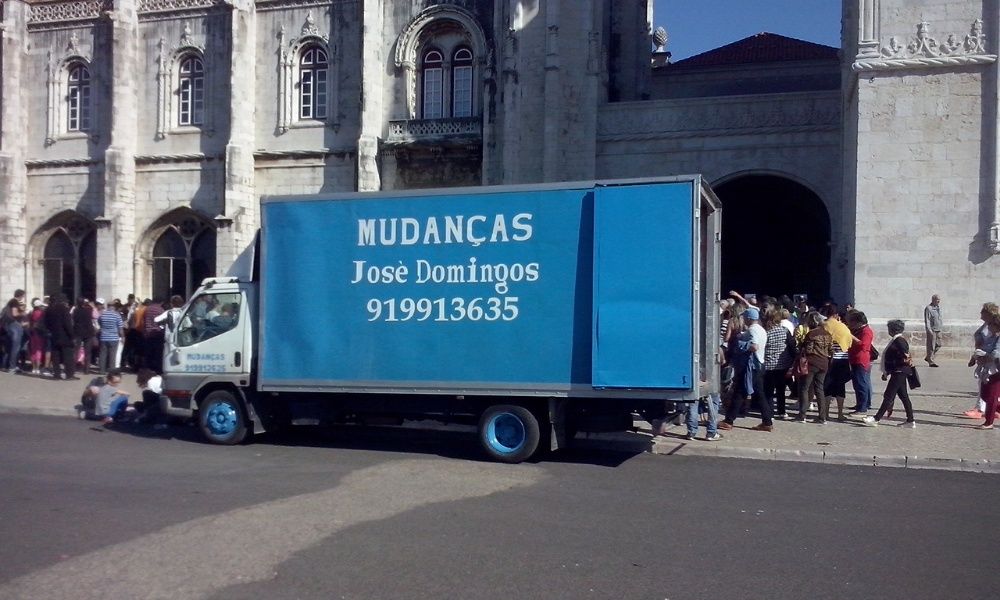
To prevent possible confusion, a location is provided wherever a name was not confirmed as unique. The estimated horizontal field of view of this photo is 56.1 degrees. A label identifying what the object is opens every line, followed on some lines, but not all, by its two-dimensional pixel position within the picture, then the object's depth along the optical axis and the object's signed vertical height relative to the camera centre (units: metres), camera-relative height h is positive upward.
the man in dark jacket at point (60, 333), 18.23 -0.92
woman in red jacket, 13.39 -0.94
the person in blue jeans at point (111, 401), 13.86 -1.69
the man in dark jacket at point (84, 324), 19.33 -0.77
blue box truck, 9.82 -0.26
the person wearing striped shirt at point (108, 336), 19.02 -1.00
